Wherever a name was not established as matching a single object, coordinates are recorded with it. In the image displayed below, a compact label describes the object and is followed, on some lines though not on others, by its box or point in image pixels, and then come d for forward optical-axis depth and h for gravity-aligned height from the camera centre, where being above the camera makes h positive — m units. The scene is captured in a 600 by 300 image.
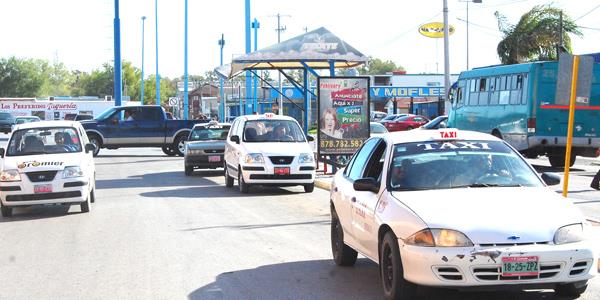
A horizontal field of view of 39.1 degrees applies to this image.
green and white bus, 25.52 -0.65
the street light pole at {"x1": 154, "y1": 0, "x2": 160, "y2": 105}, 62.06 +3.34
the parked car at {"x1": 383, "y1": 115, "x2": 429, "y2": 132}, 50.72 -1.80
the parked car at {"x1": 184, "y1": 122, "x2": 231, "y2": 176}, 24.56 -1.70
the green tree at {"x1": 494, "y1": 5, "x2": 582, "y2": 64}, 43.59 +3.05
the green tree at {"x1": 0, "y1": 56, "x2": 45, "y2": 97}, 129.01 +2.14
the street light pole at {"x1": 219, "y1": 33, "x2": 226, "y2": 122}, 60.66 -0.46
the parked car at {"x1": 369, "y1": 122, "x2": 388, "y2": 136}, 32.65 -1.36
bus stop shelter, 23.62 +1.16
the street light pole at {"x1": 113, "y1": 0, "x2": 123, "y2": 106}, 46.53 +1.74
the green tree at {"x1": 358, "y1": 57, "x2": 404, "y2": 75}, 178.38 +5.80
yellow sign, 69.31 +5.20
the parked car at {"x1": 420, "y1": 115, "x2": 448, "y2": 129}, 36.97 -1.32
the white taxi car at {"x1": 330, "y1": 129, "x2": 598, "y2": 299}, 6.56 -1.03
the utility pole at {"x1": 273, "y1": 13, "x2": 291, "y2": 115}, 71.75 +5.54
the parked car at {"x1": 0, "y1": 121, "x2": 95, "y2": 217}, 15.05 -1.38
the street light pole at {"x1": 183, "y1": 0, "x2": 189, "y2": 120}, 55.28 +1.03
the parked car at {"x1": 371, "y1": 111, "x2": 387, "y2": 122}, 70.31 -1.91
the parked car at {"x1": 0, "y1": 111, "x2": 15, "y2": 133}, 64.72 -2.30
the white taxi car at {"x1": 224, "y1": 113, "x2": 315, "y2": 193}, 18.75 -1.38
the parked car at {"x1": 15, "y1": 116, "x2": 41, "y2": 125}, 59.97 -1.95
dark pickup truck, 36.09 -1.57
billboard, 21.77 -0.52
